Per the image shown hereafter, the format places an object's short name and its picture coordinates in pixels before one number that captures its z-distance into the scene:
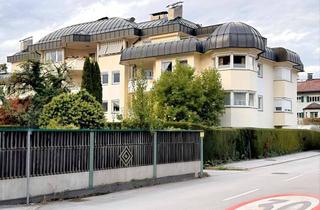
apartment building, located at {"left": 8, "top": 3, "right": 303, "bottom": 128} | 40.06
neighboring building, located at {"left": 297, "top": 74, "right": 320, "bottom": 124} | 96.56
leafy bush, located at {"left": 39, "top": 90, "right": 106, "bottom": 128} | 18.66
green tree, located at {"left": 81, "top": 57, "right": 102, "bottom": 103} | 31.91
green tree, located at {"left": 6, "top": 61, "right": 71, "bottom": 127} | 31.47
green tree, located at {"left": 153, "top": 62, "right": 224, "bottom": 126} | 37.97
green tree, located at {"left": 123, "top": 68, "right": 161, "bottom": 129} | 19.00
